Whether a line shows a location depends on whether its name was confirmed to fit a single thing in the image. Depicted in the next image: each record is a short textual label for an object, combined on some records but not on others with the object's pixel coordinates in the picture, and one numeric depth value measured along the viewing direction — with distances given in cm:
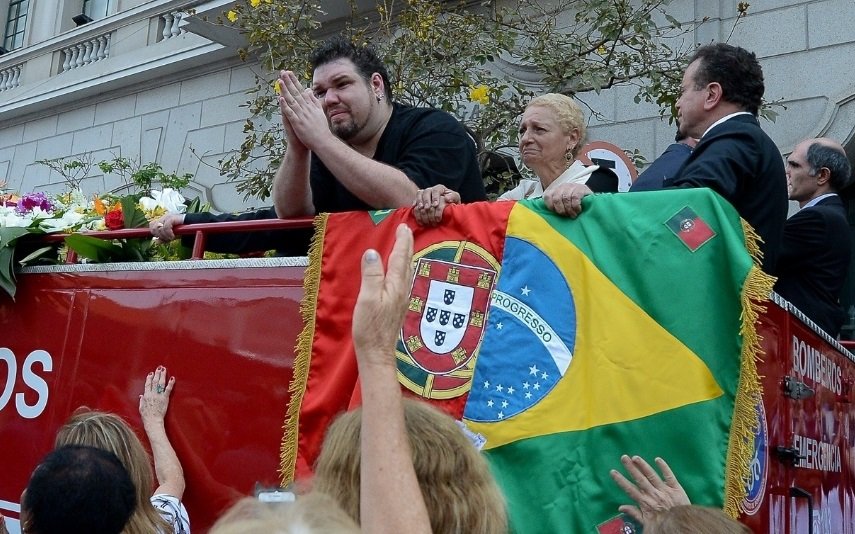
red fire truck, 306
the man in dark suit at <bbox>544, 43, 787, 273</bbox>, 292
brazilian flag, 260
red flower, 438
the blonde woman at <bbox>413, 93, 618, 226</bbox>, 389
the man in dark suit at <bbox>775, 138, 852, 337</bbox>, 394
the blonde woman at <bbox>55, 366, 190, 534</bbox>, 266
